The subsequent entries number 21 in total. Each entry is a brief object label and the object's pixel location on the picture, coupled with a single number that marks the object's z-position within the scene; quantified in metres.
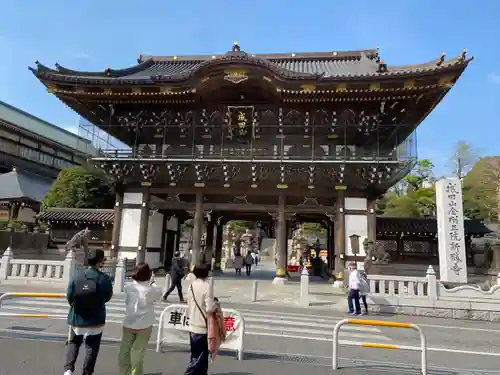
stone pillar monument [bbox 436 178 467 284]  12.40
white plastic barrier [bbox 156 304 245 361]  5.76
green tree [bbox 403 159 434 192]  45.14
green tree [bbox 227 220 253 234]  51.53
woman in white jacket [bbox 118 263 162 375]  4.32
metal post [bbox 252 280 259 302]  12.74
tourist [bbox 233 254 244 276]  24.14
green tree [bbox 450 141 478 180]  46.00
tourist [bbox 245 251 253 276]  24.41
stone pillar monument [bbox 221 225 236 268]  41.89
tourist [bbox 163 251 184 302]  11.28
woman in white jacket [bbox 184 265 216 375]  4.29
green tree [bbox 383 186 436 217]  36.12
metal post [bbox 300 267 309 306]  12.15
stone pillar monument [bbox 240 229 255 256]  46.56
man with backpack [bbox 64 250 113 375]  4.21
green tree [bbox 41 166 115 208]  26.94
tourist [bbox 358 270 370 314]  10.73
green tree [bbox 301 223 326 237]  47.90
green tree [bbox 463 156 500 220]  35.27
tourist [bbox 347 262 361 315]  10.58
